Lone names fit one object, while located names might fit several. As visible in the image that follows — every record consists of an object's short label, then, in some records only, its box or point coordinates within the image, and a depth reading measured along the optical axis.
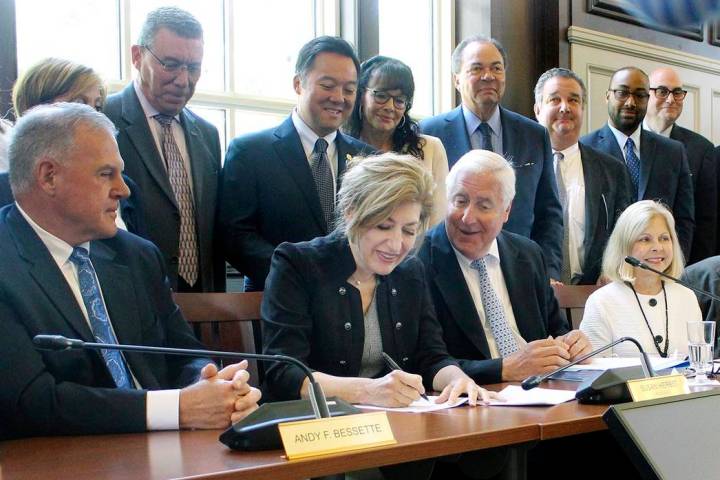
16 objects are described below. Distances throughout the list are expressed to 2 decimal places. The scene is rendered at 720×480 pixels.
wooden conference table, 1.34
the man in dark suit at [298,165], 2.98
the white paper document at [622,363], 2.53
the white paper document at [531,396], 2.02
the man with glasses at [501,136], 3.67
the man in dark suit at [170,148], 2.87
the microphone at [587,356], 2.10
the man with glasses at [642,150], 4.34
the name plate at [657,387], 1.96
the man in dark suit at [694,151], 4.65
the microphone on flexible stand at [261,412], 1.46
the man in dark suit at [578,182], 3.91
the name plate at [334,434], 1.41
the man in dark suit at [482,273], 2.78
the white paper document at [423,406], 1.93
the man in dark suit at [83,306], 1.75
